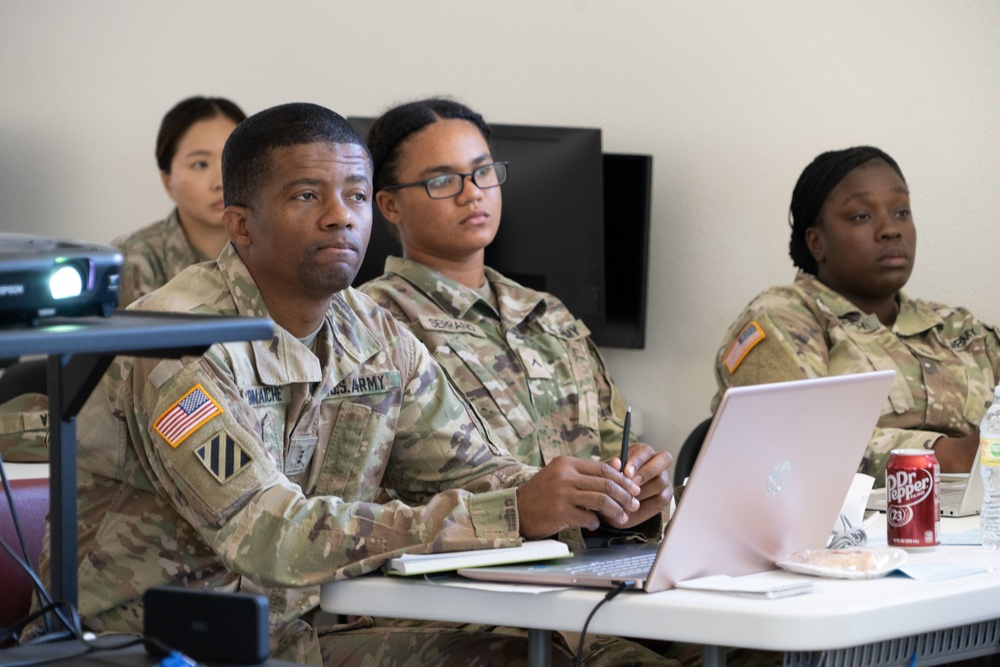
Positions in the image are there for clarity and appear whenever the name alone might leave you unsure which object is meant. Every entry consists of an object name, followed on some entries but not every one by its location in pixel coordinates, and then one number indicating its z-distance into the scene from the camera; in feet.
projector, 11.03
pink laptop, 12.07
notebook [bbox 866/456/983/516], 13.91
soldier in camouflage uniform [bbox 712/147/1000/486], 15.87
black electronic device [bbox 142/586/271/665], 11.34
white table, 11.89
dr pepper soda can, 12.94
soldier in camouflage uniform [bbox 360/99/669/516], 15.54
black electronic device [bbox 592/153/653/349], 18.45
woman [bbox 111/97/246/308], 20.28
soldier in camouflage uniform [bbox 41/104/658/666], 12.55
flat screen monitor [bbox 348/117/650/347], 17.69
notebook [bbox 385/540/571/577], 12.33
